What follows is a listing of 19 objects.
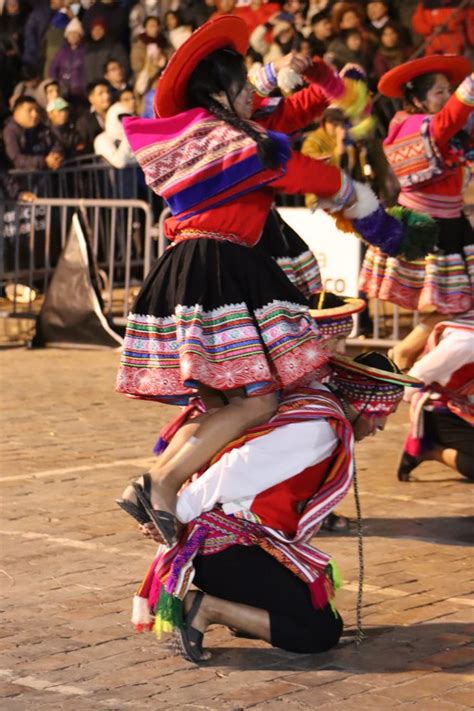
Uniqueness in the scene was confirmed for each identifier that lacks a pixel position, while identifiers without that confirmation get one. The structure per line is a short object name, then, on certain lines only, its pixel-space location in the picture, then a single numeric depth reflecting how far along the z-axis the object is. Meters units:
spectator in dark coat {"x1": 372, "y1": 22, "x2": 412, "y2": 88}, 14.94
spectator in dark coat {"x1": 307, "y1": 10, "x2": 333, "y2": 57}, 15.12
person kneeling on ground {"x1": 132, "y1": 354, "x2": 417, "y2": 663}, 5.12
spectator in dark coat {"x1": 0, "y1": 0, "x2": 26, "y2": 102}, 18.72
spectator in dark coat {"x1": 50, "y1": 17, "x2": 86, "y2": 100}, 17.66
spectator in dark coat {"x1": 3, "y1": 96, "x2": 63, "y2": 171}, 15.70
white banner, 12.05
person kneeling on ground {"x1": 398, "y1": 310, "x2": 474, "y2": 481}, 7.50
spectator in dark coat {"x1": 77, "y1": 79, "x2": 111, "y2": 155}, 16.27
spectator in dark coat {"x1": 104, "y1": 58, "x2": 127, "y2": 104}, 16.61
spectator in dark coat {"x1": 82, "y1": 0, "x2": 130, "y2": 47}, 17.67
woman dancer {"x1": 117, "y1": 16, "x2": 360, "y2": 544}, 5.10
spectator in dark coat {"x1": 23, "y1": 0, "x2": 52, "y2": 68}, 19.00
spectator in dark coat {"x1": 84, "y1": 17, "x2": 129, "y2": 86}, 17.38
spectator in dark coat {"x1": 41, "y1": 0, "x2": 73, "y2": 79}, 18.53
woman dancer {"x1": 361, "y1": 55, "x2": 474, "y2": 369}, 8.85
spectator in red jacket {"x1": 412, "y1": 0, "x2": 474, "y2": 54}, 14.91
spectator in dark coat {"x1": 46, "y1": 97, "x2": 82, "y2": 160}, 16.19
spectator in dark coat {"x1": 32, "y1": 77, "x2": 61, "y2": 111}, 17.12
